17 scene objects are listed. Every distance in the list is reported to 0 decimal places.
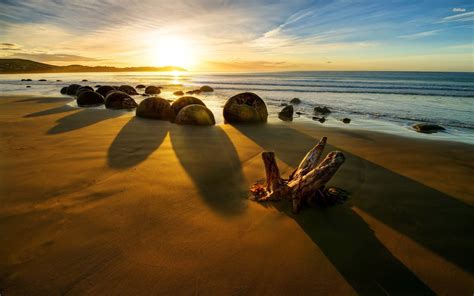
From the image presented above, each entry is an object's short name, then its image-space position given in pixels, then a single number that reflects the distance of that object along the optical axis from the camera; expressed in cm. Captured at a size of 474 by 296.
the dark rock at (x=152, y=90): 2327
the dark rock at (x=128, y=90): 2205
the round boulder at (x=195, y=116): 899
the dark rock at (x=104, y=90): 1897
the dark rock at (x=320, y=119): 1035
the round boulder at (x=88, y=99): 1463
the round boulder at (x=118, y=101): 1333
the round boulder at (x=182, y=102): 1052
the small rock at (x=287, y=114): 1077
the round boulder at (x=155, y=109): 1034
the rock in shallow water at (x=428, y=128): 835
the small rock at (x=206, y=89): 2511
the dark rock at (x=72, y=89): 2141
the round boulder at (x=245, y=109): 973
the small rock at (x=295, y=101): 1650
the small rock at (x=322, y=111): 1251
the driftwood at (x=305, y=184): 290
